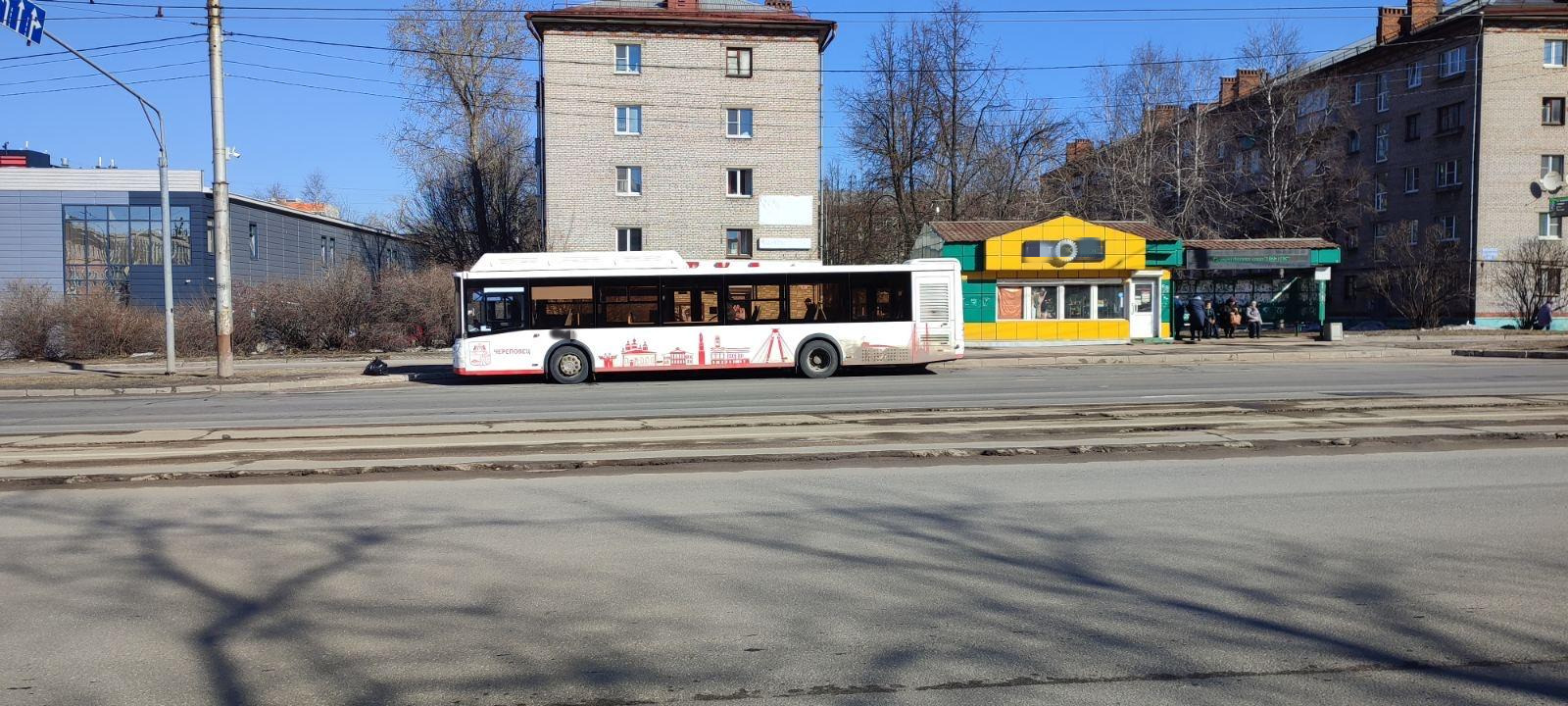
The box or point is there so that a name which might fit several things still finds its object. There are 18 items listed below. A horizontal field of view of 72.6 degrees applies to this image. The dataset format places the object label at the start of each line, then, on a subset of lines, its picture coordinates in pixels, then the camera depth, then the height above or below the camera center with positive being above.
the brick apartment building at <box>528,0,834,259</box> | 41.41 +7.68
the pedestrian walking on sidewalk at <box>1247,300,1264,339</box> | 34.59 -0.14
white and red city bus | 21.67 +0.14
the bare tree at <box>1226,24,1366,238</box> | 48.53 +7.52
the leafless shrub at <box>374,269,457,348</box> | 31.70 +0.45
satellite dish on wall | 34.00 +4.21
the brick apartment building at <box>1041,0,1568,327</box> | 45.97 +8.79
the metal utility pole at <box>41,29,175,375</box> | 23.12 +1.17
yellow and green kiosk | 32.25 +1.20
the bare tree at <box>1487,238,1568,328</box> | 39.34 +1.38
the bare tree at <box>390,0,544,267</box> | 47.56 +8.30
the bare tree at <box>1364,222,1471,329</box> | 40.12 +1.51
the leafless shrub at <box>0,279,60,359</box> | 29.53 +0.17
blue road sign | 15.94 +4.67
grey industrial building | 52.53 +4.80
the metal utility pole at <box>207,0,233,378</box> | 20.91 +2.48
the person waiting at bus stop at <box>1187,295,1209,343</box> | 34.94 +0.03
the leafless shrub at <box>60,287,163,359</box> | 29.64 -0.05
